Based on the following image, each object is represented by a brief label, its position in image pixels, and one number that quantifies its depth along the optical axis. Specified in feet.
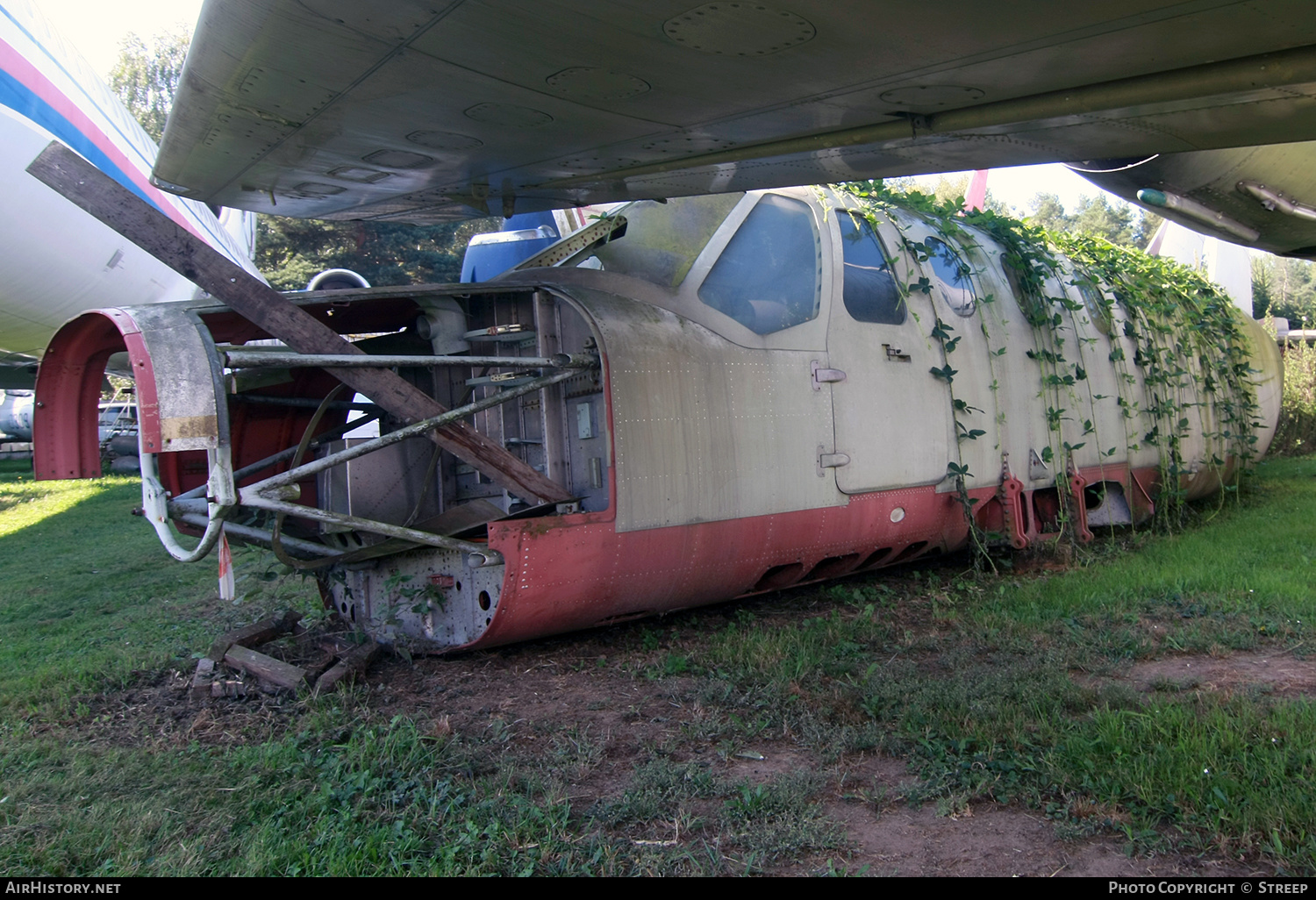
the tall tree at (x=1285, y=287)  125.29
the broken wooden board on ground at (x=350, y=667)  13.89
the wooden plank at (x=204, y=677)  13.92
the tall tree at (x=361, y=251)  120.26
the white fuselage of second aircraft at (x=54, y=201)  30.91
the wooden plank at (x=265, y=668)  13.83
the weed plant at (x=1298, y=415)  51.13
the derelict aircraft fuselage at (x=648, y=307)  9.21
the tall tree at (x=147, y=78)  130.00
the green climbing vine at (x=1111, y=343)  22.24
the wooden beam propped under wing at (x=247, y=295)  12.04
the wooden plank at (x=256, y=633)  14.97
